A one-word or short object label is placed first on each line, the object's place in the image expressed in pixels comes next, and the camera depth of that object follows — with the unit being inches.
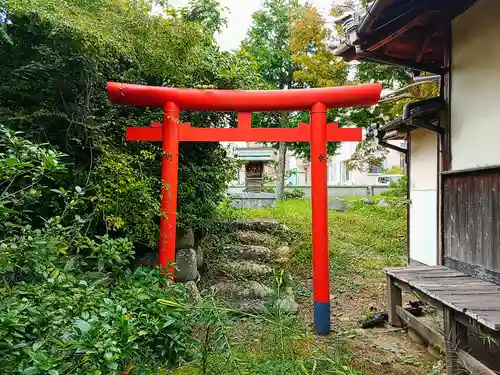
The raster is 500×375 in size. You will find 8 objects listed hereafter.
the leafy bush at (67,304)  59.9
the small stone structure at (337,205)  552.7
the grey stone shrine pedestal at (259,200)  463.9
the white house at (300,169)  583.2
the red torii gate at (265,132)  161.5
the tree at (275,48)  580.7
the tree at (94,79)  125.3
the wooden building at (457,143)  108.5
